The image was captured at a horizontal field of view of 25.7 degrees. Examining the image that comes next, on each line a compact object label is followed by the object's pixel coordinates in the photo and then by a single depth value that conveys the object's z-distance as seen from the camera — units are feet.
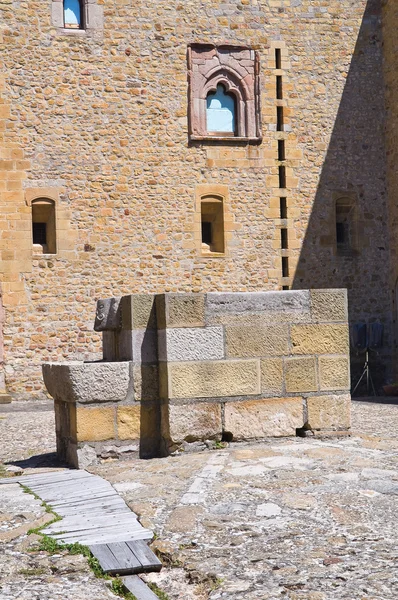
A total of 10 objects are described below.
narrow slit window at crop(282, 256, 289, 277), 52.16
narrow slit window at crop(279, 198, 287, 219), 52.26
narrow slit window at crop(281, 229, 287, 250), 52.29
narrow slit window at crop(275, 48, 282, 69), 52.70
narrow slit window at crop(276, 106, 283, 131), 52.54
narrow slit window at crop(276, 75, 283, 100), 52.65
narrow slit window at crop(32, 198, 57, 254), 49.03
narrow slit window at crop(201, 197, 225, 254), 51.46
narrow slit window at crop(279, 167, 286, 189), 52.38
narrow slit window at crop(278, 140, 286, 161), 52.54
